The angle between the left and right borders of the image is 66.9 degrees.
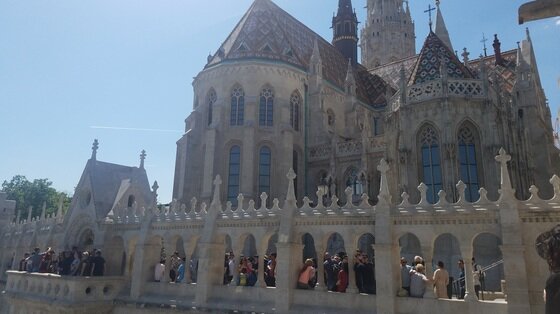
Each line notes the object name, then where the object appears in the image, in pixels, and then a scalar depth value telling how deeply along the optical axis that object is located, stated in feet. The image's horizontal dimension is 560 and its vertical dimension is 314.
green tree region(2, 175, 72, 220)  165.99
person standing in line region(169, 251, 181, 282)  54.60
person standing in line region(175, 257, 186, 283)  49.06
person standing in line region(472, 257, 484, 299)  38.11
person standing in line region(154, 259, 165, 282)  51.80
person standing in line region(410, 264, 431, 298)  34.22
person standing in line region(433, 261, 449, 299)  33.99
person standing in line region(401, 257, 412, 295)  35.76
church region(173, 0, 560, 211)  62.34
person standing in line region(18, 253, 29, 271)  60.83
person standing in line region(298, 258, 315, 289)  40.24
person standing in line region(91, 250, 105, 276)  50.65
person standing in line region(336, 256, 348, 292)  37.93
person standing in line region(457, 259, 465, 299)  41.16
